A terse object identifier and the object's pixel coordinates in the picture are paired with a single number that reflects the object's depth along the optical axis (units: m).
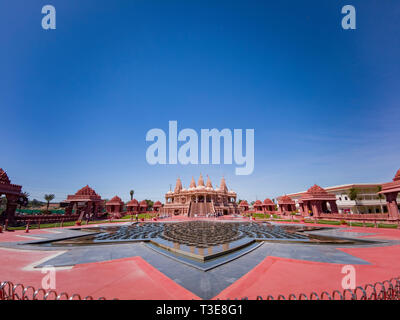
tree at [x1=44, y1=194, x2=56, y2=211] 71.76
